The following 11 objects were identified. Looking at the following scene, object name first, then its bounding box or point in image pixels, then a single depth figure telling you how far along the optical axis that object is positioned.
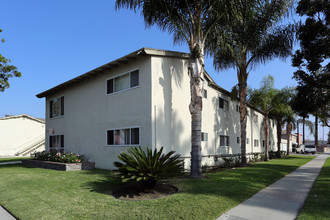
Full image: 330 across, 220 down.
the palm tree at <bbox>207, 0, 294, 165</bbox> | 15.02
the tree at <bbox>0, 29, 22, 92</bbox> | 17.36
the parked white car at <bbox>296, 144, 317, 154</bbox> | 42.81
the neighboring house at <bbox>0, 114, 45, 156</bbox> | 31.06
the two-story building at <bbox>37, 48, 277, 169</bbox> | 11.96
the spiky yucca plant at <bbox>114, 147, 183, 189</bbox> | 7.65
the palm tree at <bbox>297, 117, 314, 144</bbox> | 36.97
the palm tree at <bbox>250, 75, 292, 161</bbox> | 22.36
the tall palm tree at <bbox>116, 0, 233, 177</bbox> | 10.56
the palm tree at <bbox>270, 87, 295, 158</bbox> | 22.59
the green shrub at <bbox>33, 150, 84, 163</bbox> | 14.26
